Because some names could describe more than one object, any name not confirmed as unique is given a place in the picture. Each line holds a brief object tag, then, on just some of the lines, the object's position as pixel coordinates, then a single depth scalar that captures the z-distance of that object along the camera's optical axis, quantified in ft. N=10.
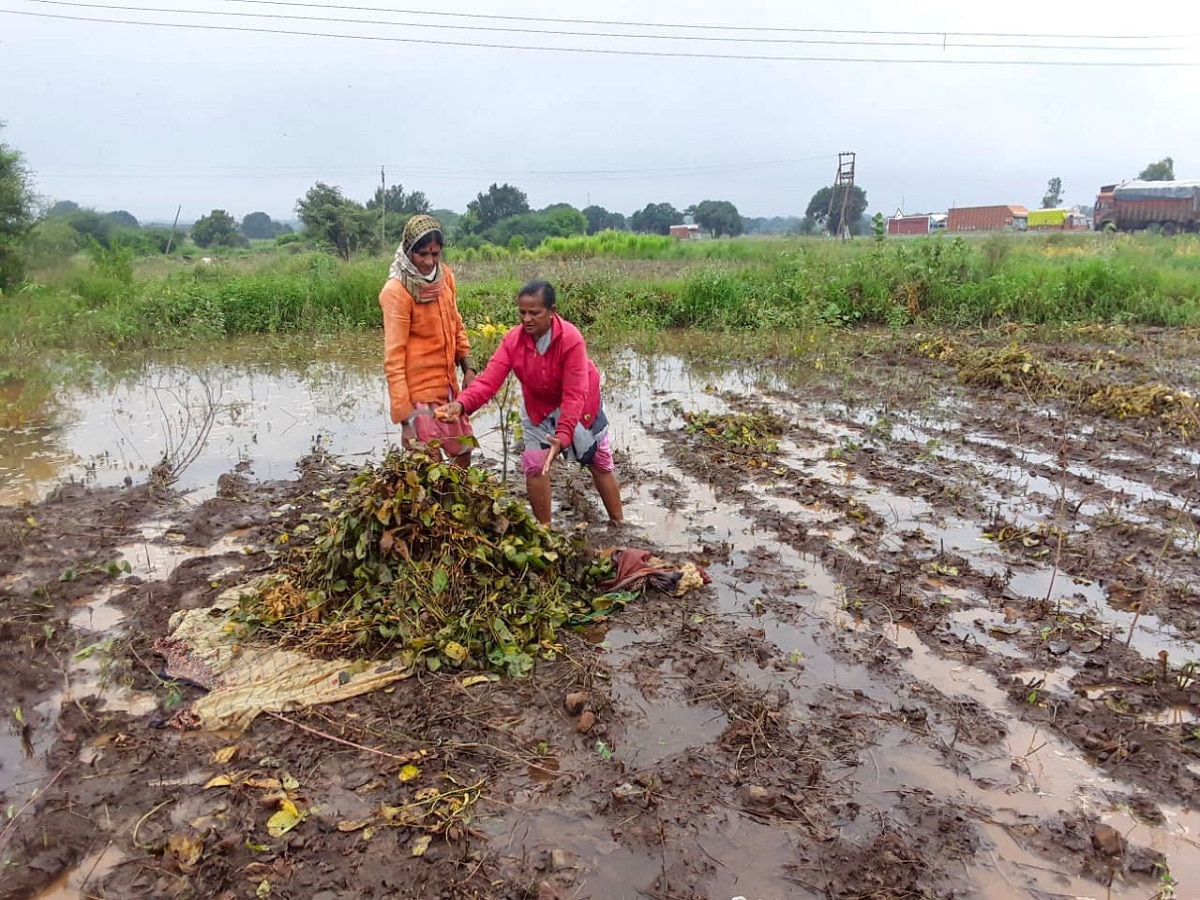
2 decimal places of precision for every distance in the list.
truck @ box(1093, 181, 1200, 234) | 106.22
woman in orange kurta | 13.53
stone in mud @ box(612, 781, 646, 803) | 8.63
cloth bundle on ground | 13.16
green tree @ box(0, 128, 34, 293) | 38.96
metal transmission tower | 91.81
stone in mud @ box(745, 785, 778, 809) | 8.57
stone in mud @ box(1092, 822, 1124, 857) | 7.85
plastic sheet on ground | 10.21
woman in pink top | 13.52
